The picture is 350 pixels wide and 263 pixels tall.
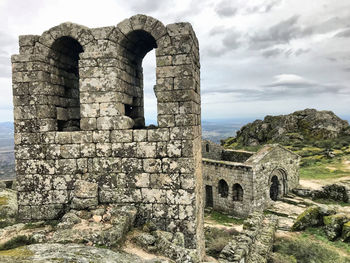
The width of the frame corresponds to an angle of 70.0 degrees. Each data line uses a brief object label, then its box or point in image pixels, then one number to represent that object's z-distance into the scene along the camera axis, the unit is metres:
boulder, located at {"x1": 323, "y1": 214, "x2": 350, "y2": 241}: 9.81
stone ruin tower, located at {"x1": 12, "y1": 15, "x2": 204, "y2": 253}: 5.75
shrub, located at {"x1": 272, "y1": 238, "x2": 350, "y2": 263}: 8.08
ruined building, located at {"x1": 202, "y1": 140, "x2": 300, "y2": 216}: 18.03
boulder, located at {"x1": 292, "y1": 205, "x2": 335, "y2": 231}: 11.02
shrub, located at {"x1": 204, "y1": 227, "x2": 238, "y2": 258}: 9.70
